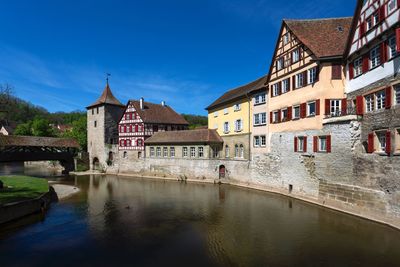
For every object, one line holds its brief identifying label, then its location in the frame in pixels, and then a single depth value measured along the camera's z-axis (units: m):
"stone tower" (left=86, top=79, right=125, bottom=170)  43.22
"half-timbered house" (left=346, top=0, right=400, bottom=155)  13.88
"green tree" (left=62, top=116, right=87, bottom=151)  49.50
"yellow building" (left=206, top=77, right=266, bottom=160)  28.30
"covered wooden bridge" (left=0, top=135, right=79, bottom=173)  34.81
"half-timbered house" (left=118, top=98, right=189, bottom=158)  39.75
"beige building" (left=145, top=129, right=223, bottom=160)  32.28
